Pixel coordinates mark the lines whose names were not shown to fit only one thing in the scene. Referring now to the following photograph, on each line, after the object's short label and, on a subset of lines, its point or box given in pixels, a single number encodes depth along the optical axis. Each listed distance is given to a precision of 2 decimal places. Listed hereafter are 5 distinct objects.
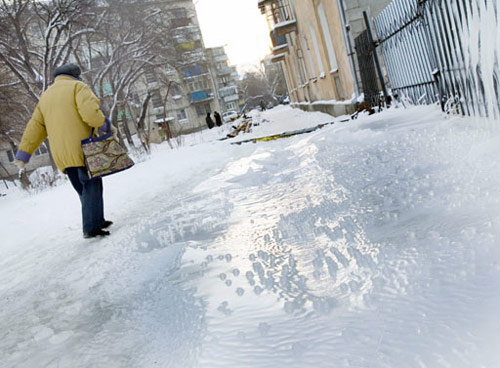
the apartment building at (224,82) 84.00
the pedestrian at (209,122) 37.50
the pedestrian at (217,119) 34.84
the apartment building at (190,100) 51.53
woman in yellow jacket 4.27
